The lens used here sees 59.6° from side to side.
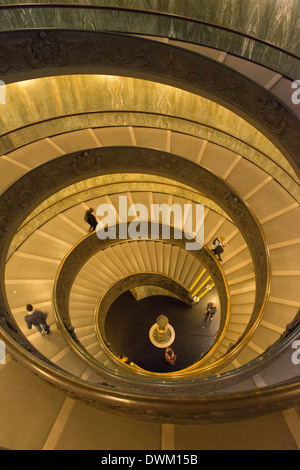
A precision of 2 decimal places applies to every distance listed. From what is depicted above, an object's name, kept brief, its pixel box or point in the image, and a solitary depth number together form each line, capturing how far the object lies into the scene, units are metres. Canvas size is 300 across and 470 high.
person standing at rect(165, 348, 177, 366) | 8.72
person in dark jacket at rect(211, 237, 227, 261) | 7.53
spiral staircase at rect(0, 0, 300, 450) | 2.42
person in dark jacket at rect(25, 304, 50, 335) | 5.81
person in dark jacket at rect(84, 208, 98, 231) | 7.69
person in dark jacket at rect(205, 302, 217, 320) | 9.76
